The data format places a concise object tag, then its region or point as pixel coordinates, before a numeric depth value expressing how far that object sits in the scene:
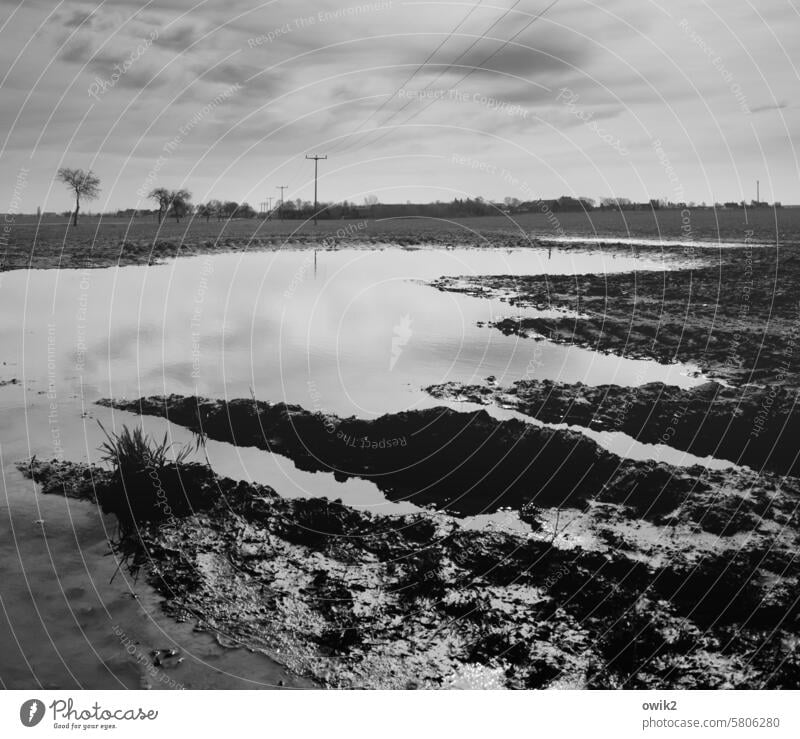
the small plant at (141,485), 8.76
